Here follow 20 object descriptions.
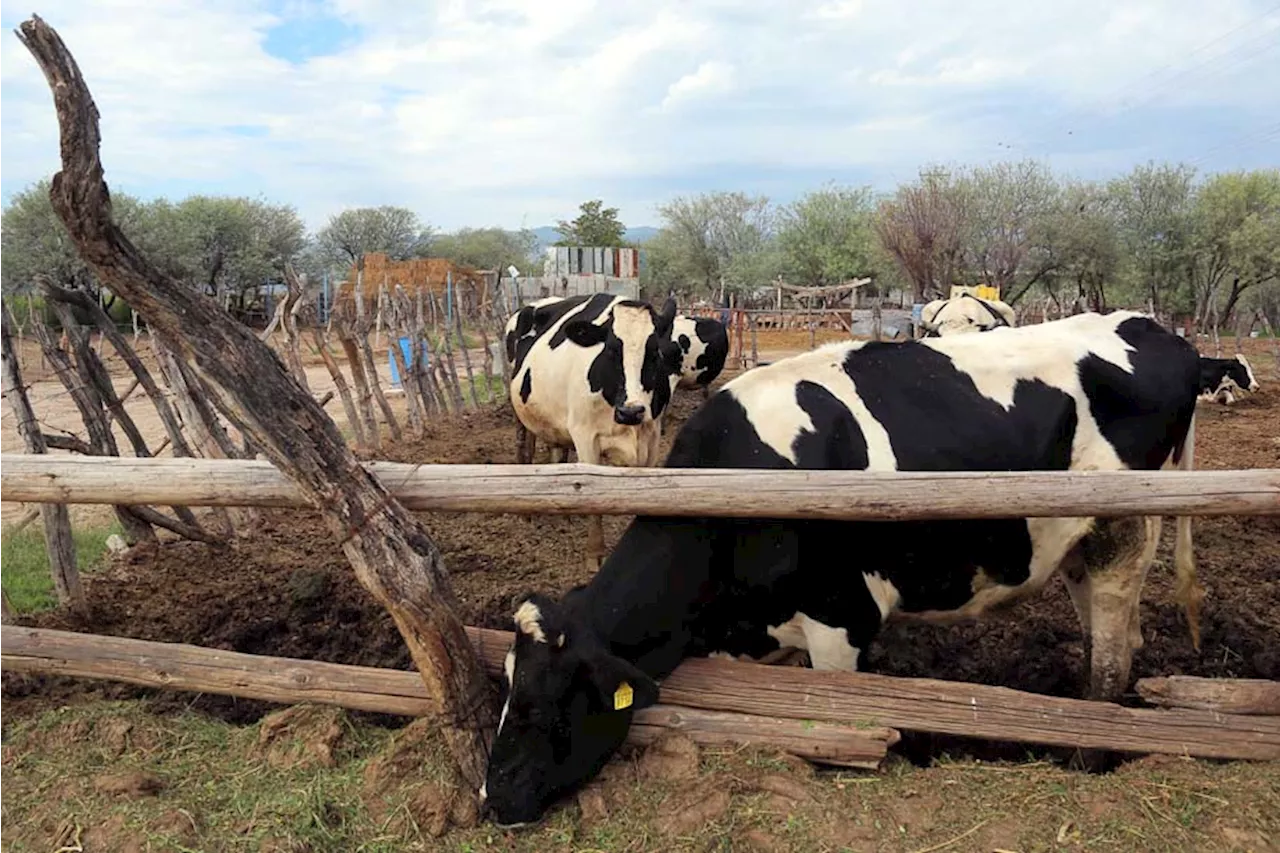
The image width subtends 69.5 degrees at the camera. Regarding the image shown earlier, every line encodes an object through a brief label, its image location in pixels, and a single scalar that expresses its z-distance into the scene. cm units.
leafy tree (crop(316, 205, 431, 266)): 5997
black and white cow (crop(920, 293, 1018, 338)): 1311
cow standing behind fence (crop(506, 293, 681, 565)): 675
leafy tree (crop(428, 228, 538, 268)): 6619
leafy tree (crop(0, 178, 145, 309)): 3209
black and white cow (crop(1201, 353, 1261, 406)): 840
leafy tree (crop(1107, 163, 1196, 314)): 3484
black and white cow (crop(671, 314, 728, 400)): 1393
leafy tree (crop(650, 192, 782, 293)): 5512
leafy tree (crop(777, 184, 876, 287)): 4831
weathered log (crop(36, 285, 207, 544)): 531
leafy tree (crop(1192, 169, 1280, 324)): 3209
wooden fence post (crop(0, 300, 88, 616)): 486
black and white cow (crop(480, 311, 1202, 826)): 330
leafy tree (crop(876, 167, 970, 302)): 3659
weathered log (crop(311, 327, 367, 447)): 1052
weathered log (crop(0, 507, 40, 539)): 523
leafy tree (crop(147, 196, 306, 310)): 3647
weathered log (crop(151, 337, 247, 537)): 639
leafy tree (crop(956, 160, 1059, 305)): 3675
